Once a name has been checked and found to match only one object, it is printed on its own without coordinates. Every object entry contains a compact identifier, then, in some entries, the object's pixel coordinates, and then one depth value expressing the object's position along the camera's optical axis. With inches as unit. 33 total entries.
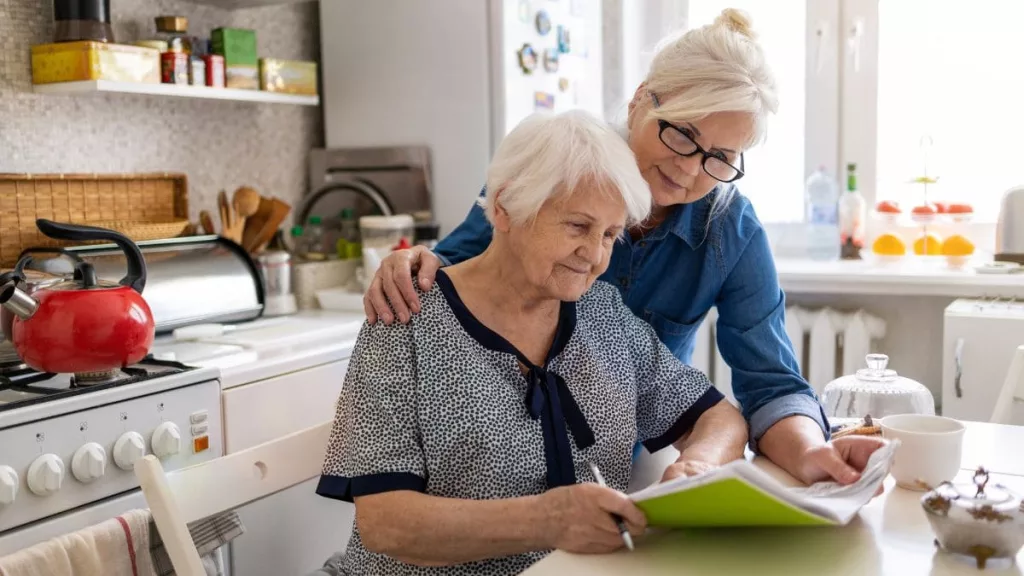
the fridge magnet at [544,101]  114.7
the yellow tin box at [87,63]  86.9
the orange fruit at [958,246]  107.3
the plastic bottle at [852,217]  116.7
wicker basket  87.6
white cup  48.4
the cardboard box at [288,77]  106.7
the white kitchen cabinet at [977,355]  92.3
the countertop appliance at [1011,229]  104.2
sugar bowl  38.7
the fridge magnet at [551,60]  115.6
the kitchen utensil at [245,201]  106.2
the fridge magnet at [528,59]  110.9
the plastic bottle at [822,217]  118.6
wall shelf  87.3
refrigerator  109.1
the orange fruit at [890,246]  113.1
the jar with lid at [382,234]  108.7
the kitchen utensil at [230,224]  105.0
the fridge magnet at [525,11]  110.5
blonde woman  54.0
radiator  112.9
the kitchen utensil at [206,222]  103.1
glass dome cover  67.2
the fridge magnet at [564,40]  118.0
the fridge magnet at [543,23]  113.6
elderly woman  47.2
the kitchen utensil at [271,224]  108.3
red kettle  65.7
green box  101.6
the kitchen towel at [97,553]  55.0
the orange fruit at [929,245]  116.6
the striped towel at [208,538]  62.0
